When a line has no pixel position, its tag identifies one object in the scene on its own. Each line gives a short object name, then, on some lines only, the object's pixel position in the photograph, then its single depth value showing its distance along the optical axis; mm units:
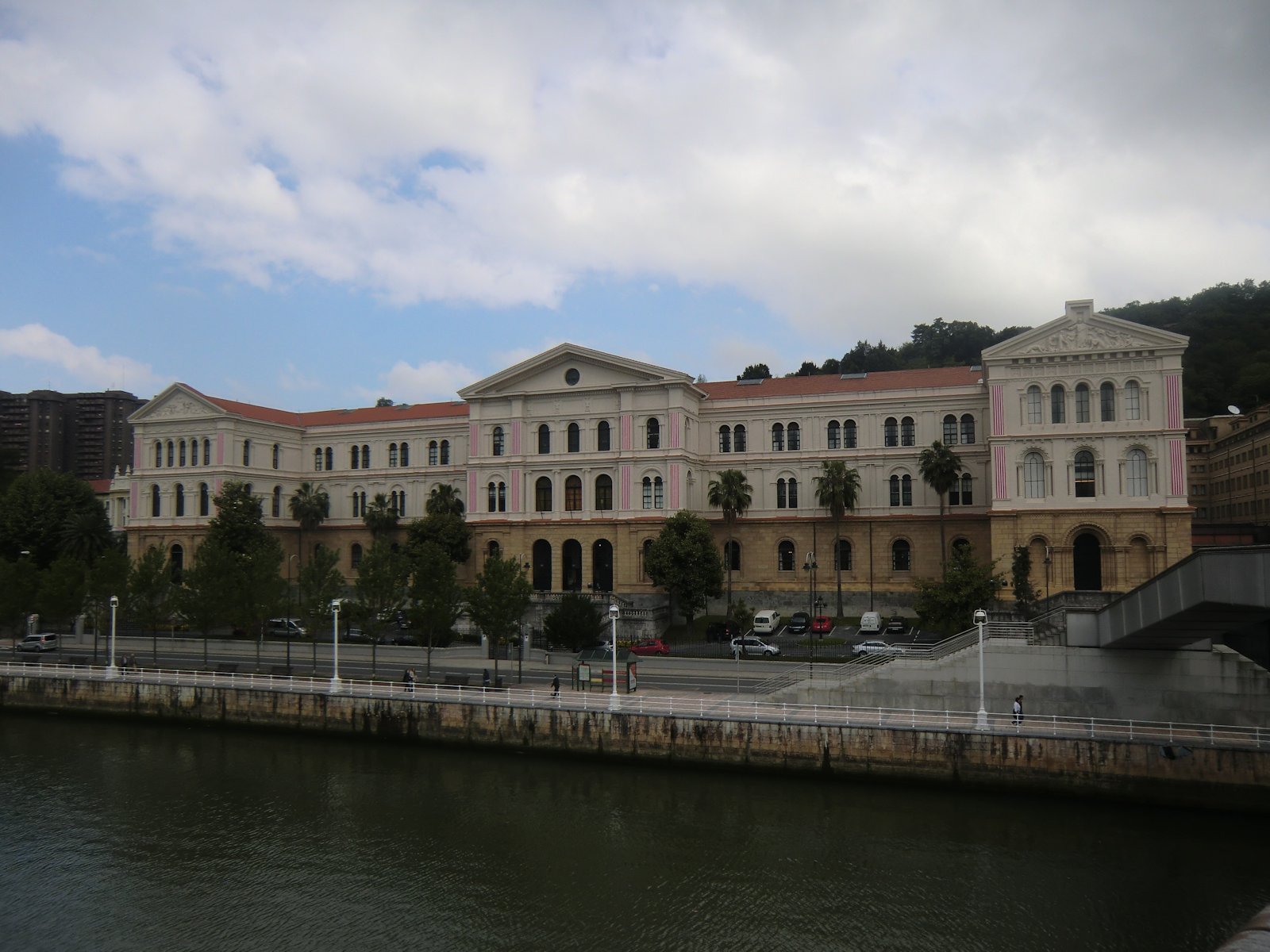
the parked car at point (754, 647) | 50125
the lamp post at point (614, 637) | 37219
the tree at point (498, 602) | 46812
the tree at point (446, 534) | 68062
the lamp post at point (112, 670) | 46875
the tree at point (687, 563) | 57844
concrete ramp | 27234
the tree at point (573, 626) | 54875
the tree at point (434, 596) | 48656
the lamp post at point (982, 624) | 33594
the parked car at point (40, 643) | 59000
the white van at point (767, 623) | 59250
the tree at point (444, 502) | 71500
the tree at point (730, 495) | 62531
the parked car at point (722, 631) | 55844
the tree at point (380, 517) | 75938
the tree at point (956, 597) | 45344
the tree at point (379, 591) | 49281
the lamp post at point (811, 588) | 52850
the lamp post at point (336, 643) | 42469
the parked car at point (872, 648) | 47750
